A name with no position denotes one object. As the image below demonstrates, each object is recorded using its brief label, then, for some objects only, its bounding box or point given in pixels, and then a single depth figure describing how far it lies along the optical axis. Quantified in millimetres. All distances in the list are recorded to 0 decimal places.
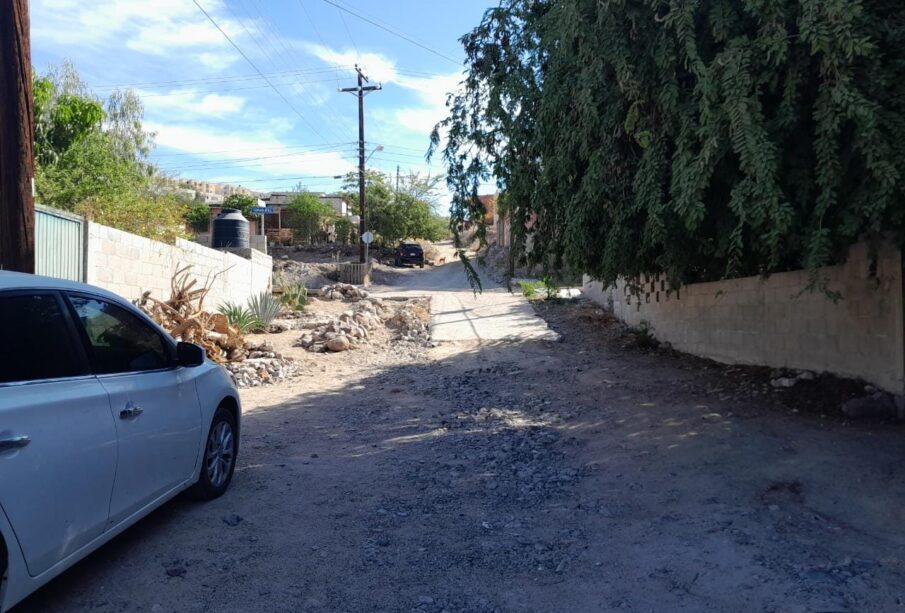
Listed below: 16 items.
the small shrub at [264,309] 16688
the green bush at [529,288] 24031
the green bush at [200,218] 47000
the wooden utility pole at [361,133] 35719
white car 3064
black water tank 20250
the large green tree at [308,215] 47031
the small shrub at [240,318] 15062
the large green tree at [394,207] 45969
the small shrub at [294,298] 21641
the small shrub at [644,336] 13539
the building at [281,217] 48250
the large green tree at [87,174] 14586
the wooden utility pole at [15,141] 6543
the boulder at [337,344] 14820
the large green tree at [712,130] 4922
